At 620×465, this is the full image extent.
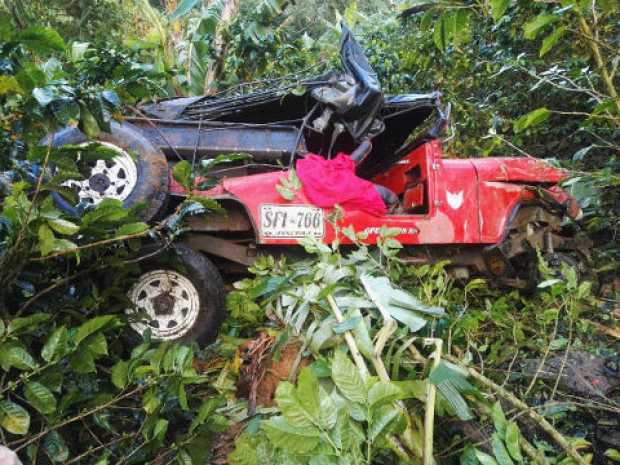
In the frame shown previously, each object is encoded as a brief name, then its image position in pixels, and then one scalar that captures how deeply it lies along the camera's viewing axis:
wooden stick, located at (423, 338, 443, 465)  1.23
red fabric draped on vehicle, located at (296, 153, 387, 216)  3.79
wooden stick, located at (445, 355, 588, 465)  1.27
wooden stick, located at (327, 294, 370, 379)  1.45
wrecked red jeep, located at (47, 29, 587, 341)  3.36
